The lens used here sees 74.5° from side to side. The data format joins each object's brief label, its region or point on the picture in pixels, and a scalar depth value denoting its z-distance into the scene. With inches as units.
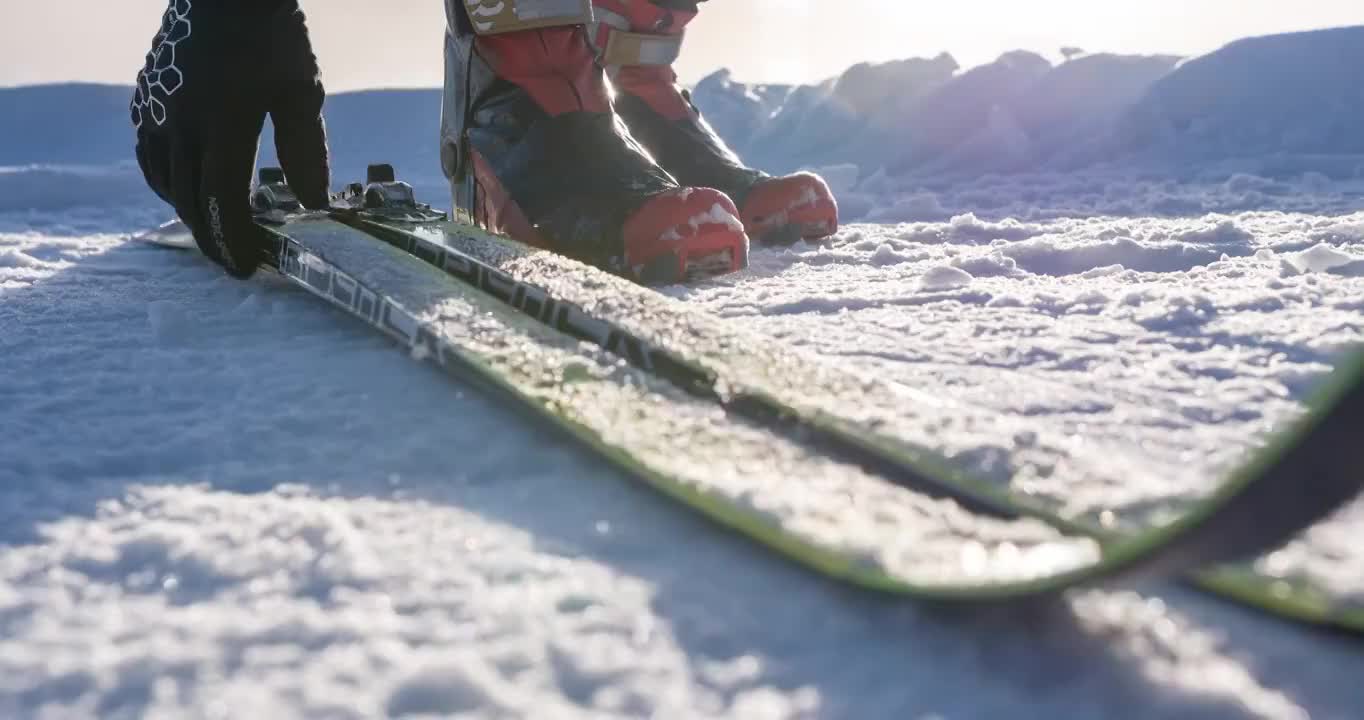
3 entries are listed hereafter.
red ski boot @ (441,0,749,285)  64.9
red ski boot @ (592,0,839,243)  90.5
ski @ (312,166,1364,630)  15.4
